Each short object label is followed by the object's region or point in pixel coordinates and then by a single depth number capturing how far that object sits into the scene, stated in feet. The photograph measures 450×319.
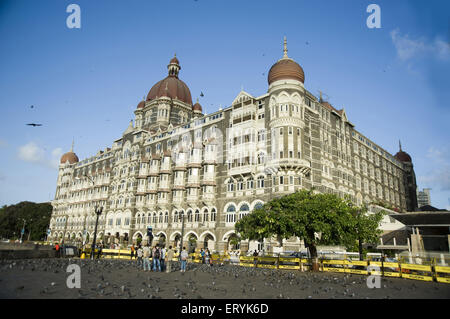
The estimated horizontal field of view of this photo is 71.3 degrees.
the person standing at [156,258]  68.18
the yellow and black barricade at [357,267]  71.61
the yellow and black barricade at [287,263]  82.99
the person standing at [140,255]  81.49
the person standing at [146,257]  67.56
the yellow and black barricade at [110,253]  123.11
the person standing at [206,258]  98.58
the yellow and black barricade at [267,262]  86.84
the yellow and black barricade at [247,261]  93.19
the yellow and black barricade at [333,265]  75.26
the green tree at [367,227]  78.79
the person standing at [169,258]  66.59
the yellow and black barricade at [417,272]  65.00
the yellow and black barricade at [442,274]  62.56
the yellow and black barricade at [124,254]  120.89
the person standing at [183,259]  69.41
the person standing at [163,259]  71.18
